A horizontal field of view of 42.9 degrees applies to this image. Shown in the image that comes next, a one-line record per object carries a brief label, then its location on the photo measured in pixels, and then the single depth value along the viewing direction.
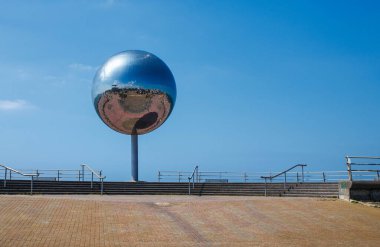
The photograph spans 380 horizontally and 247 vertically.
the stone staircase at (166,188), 22.09
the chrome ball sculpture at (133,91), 25.22
